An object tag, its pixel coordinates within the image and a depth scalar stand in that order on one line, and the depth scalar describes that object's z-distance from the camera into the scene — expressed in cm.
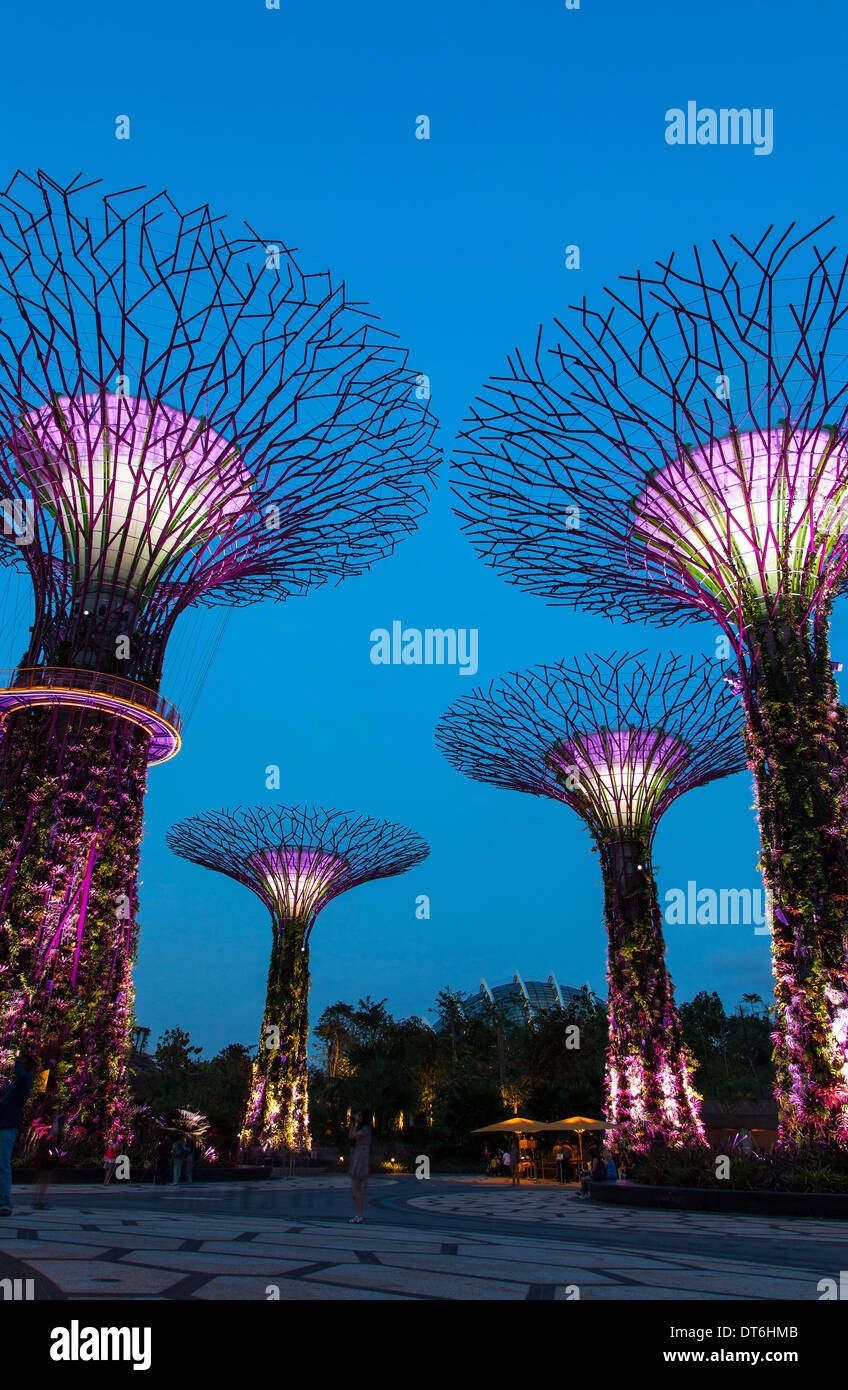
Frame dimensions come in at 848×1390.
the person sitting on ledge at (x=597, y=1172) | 1672
